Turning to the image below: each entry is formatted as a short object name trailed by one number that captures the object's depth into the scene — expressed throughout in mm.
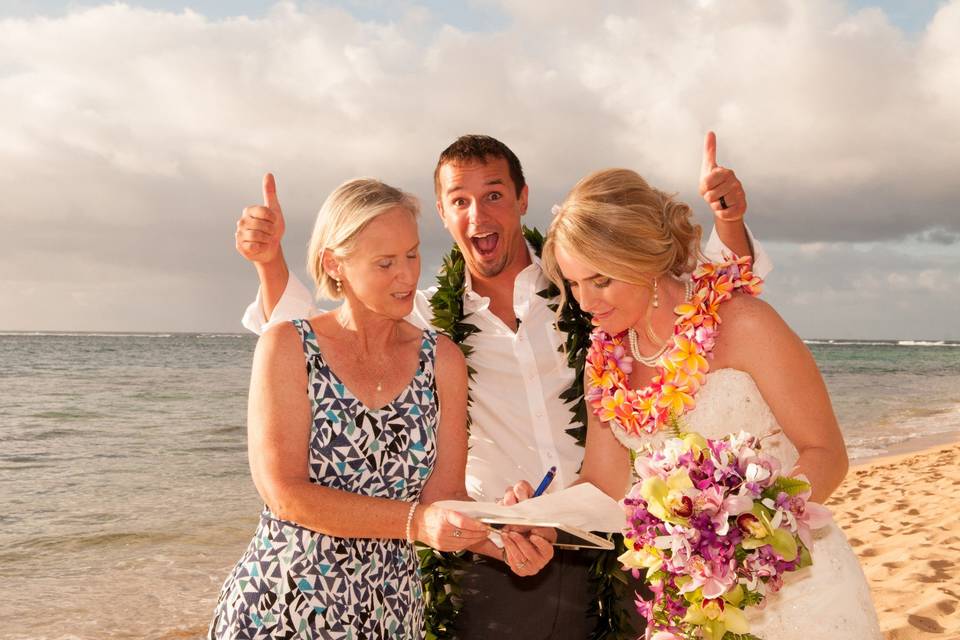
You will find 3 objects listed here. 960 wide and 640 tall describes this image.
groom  3740
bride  2840
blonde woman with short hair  2621
